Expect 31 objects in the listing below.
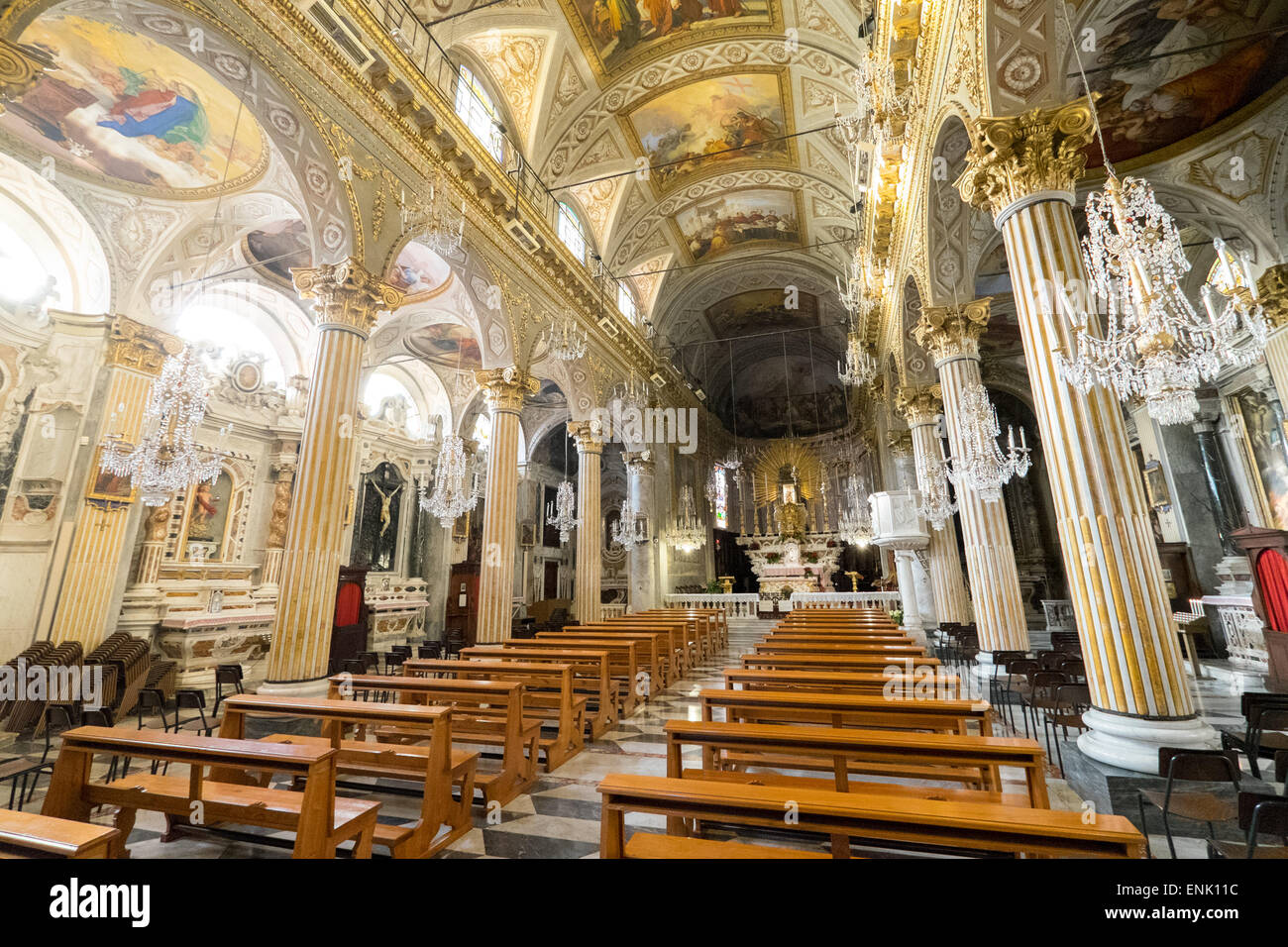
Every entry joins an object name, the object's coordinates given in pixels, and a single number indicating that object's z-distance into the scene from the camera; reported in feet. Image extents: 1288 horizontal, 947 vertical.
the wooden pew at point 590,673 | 16.17
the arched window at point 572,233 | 39.93
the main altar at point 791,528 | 61.16
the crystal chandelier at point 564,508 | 41.88
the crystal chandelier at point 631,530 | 47.85
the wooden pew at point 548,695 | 13.74
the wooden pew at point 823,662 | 15.55
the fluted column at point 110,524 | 25.86
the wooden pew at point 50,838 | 5.00
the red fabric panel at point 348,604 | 33.76
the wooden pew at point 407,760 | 8.73
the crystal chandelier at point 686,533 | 56.08
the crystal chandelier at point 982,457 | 22.21
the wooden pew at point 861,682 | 12.20
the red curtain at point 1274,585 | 21.15
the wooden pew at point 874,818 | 4.93
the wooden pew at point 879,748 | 7.29
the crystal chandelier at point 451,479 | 32.42
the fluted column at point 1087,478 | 11.41
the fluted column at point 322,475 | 18.13
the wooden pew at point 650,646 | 21.40
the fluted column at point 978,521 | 22.17
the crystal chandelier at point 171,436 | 20.93
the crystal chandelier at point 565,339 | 35.08
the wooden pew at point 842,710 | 9.41
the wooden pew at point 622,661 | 18.92
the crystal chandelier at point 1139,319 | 11.82
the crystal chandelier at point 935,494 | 30.07
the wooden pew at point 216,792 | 7.19
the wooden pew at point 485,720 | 11.38
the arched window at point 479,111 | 28.86
